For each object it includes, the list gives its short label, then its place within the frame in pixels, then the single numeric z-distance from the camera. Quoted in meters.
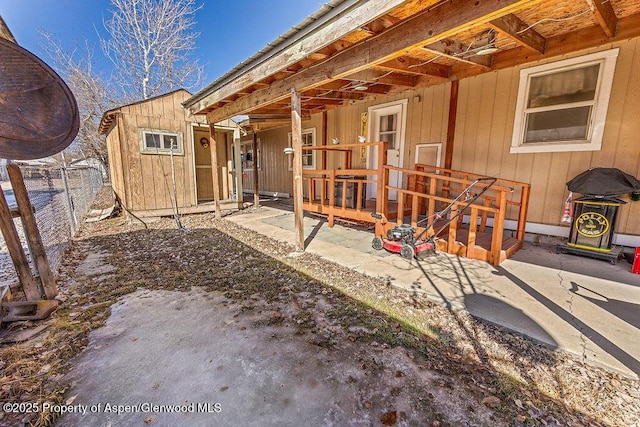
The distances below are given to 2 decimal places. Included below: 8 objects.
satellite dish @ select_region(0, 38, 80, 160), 1.84
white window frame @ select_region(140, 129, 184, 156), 6.29
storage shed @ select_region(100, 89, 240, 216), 6.15
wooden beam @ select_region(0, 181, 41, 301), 2.22
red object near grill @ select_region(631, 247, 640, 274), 3.00
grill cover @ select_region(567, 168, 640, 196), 3.11
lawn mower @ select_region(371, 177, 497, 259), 3.37
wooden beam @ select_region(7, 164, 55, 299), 2.34
